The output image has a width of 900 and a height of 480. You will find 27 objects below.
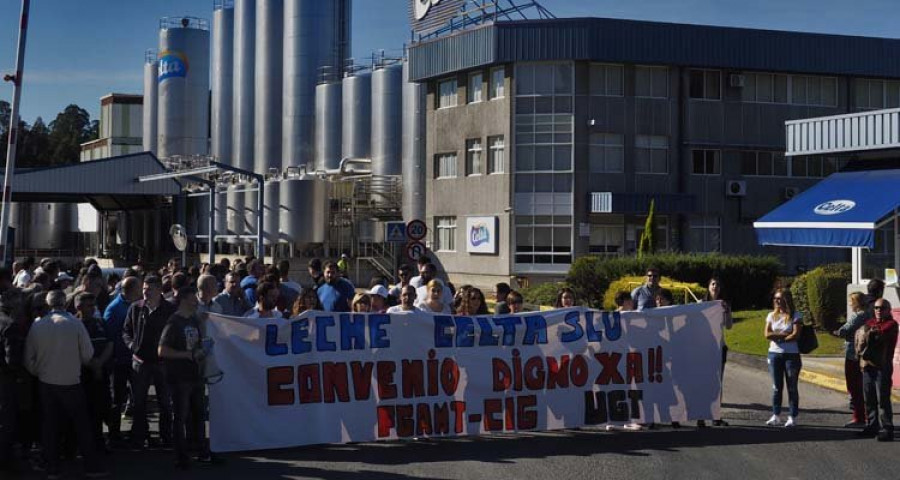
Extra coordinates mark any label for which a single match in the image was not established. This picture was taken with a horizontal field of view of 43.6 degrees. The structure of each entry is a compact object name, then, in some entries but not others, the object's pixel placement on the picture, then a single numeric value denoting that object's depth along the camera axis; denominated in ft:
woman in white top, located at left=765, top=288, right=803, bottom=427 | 42.52
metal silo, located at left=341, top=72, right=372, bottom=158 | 185.88
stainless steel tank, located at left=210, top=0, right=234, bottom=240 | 232.53
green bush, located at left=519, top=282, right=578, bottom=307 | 110.22
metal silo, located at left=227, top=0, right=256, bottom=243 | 220.02
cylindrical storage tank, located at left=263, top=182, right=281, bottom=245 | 170.09
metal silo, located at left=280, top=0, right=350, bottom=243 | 197.16
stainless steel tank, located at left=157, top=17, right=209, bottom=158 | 237.86
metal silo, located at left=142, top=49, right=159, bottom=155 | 254.27
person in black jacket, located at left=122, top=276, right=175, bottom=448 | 35.29
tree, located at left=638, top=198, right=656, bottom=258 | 125.08
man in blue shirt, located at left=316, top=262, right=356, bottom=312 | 49.08
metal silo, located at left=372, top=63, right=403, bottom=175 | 177.47
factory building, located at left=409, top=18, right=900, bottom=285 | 141.18
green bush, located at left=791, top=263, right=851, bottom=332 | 76.13
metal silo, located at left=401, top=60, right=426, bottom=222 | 163.02
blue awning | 68.90
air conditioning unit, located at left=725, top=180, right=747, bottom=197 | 146.92
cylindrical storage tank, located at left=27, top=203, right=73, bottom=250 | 266.16
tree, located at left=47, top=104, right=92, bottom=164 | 416.26
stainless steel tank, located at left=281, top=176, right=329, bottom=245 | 167.53
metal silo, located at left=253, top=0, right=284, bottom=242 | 207.21
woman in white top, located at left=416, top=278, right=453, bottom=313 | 41.19
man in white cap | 42.87
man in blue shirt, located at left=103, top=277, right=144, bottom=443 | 37.82
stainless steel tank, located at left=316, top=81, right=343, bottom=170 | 193.67
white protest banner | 36.55
